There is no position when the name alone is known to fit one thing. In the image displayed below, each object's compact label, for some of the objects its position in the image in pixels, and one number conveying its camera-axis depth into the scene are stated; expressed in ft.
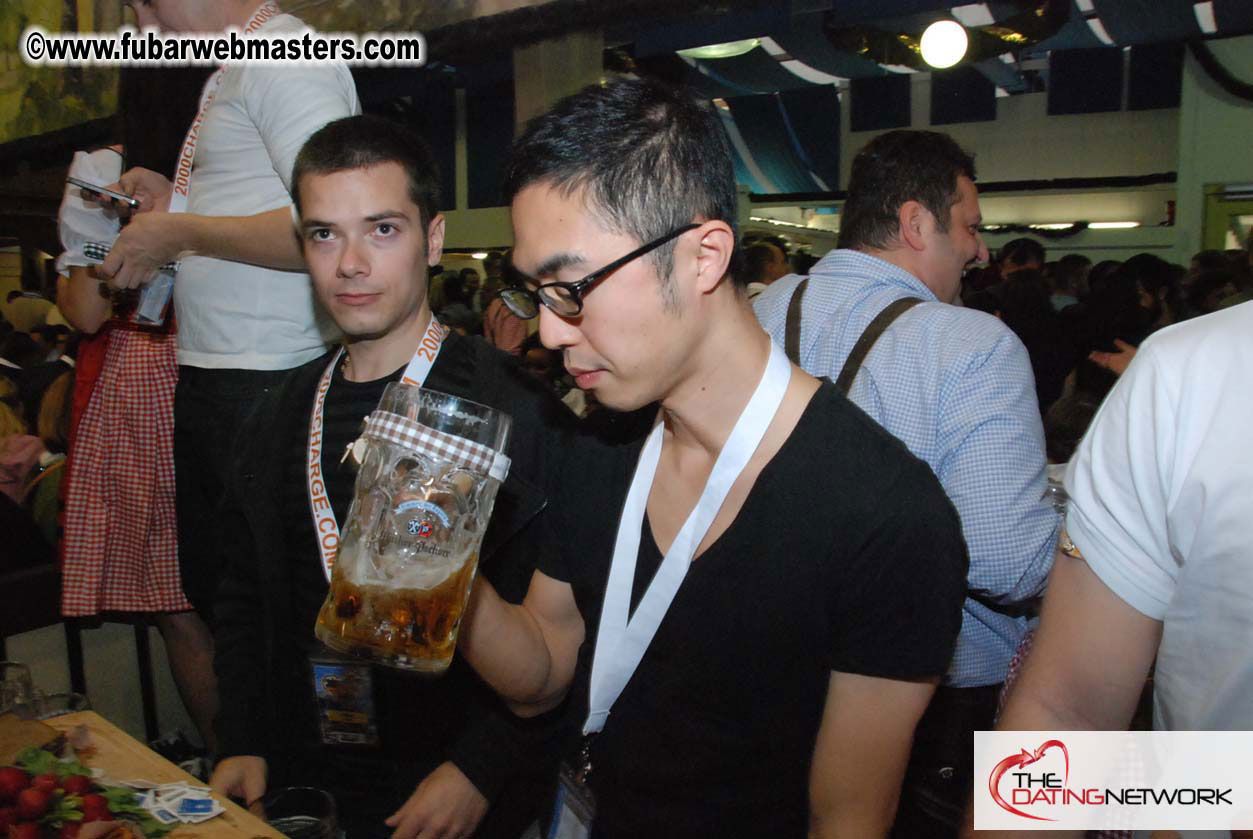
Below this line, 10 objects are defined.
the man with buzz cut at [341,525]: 5.83
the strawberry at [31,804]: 4.17
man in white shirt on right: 3.41
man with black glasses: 4.17
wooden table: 4.48
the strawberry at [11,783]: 4.25
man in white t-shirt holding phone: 6.61
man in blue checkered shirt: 6.42
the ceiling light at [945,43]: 18.04
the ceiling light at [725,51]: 23.41
